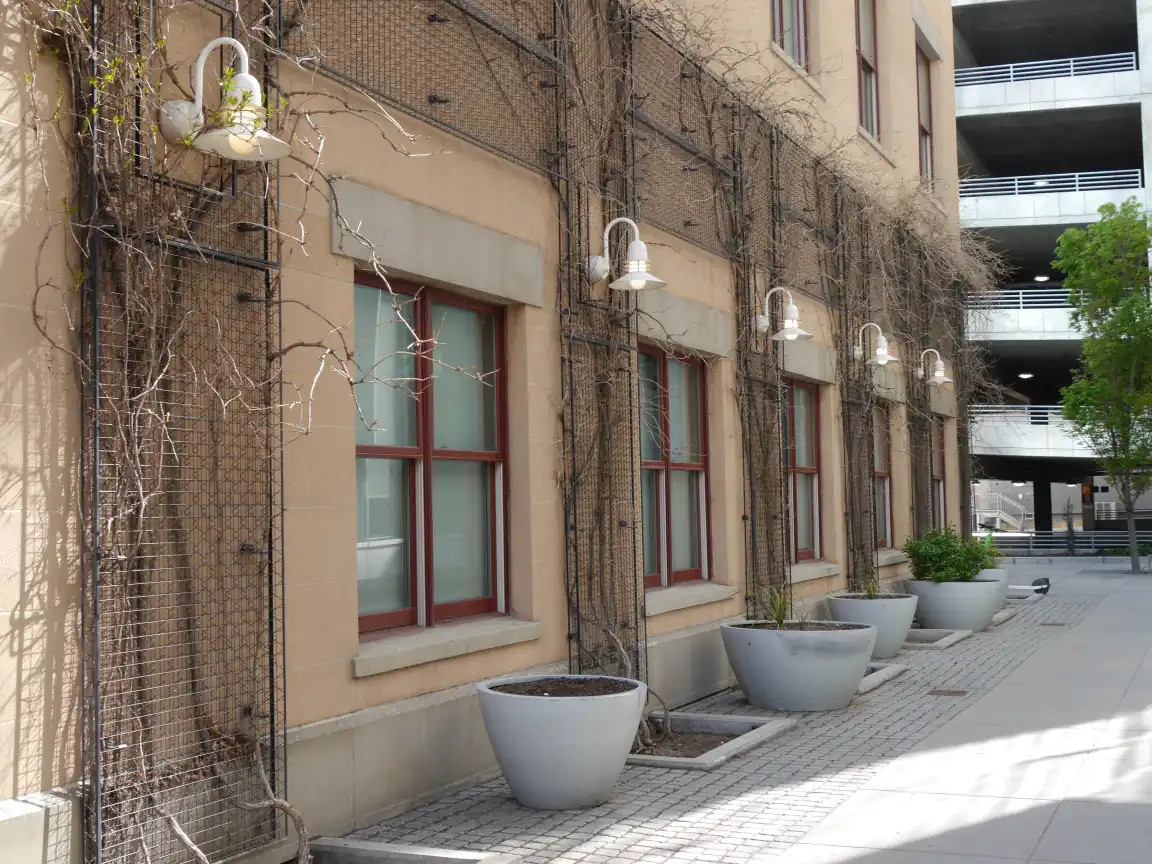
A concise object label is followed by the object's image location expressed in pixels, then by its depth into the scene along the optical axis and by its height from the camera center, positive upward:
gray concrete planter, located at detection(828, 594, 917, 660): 13.32 -1.19
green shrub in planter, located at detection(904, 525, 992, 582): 16.33 -0.74
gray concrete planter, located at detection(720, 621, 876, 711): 10.11 -1.30
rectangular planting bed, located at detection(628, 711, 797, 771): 8.23 -1.65
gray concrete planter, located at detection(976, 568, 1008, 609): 17.70 -1.08
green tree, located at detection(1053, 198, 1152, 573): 28.52 +3.41
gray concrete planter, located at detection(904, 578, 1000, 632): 16.00 -1.31
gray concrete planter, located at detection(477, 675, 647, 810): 6.91 -1.29
